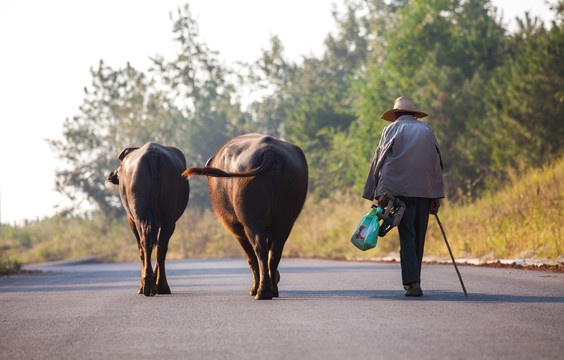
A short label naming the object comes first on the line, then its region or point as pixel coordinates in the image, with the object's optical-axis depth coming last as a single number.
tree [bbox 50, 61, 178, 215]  108.75
